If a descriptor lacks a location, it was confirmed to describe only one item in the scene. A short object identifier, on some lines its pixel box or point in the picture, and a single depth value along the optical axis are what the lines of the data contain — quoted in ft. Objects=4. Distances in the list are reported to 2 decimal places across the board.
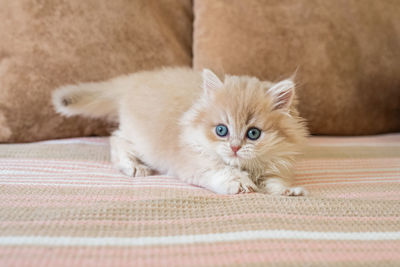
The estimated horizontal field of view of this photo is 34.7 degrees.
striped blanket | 1.41
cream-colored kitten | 1.79
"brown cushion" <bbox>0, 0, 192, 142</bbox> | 2.13
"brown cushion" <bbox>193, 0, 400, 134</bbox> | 2.28
